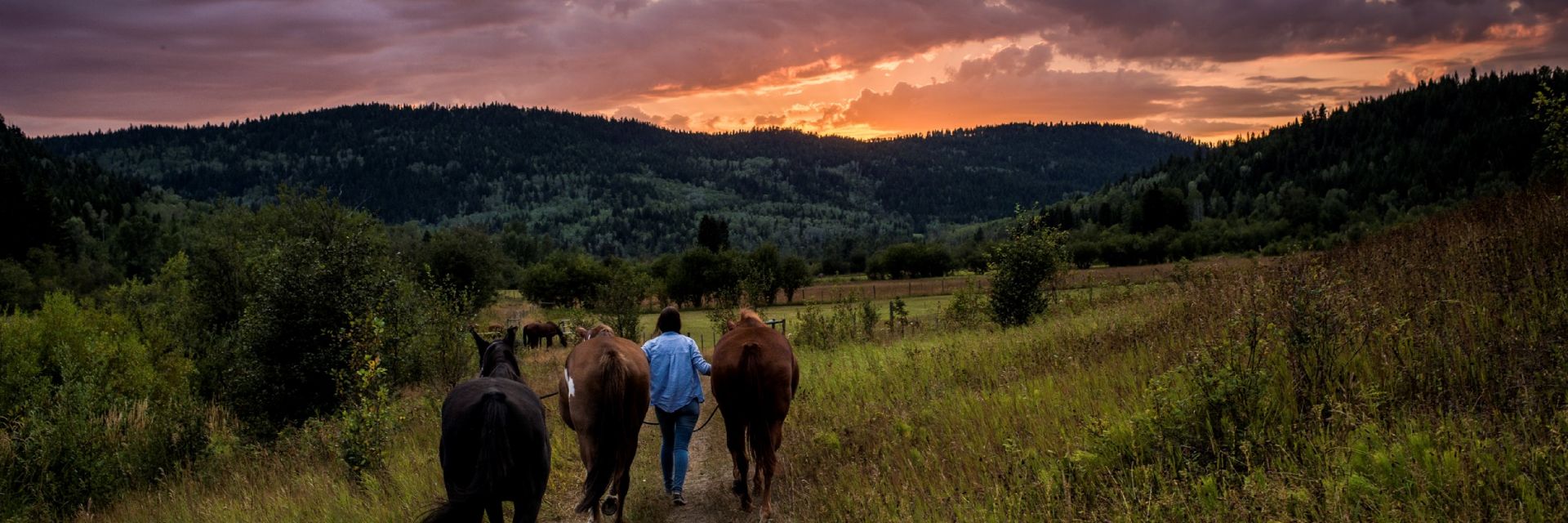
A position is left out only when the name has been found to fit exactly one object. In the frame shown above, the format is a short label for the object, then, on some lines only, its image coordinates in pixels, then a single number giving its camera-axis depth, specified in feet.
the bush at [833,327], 79.61
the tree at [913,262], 355.15
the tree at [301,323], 56.95
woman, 26.58
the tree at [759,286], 92.79
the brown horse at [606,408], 24.07
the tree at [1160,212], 395.34
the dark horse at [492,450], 19.49
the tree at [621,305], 94.22
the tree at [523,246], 479.00
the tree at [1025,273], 69.87
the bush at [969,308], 79.15
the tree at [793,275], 262.26
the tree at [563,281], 255.04
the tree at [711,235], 346.95
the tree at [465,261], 203.21
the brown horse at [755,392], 25.71
